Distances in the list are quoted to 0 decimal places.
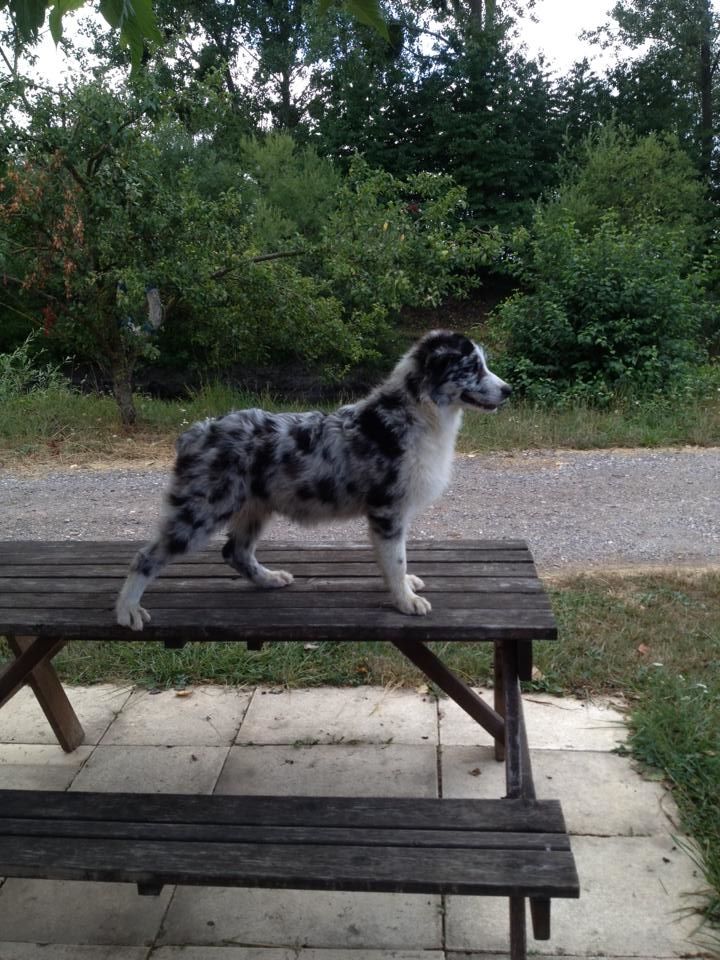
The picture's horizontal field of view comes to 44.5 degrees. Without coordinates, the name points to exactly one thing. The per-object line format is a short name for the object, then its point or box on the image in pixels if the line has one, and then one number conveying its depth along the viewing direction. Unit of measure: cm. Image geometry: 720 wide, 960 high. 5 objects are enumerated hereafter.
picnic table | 242
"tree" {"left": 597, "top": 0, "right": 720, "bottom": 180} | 2619
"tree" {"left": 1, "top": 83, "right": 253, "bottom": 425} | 914
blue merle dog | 323
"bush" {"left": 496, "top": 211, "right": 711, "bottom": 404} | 1251
